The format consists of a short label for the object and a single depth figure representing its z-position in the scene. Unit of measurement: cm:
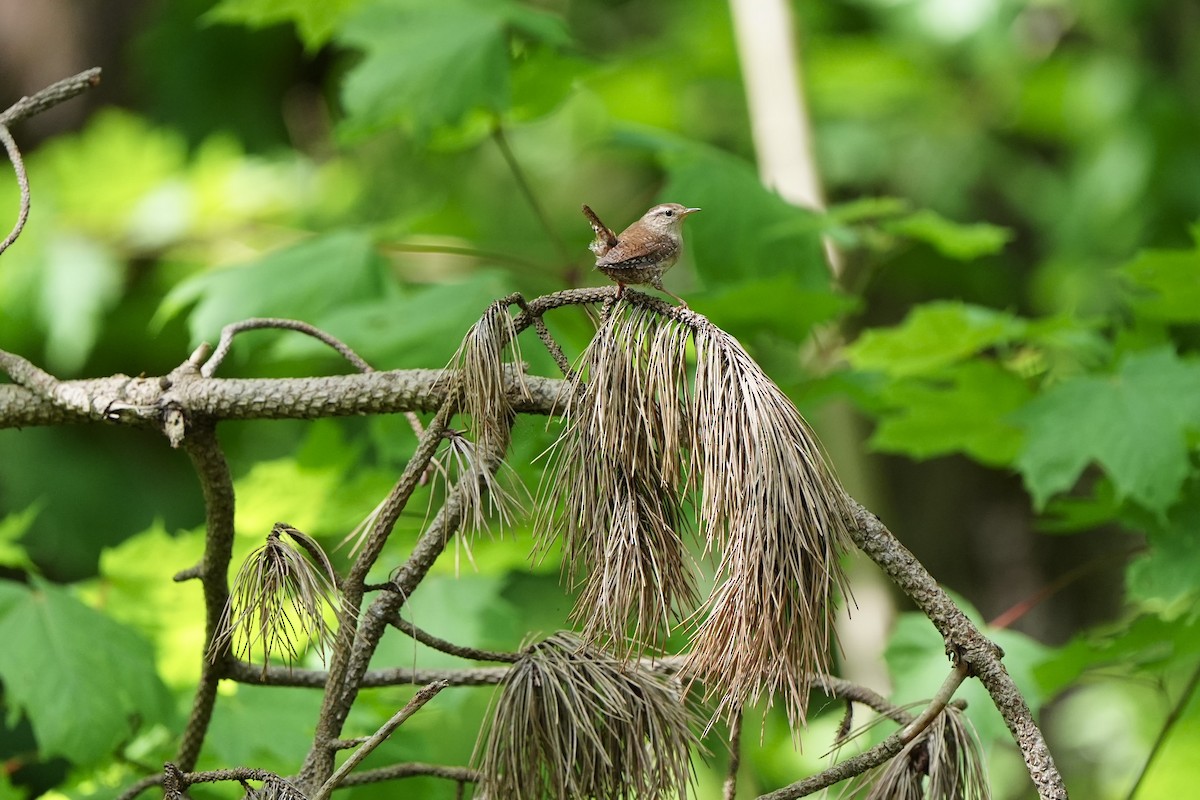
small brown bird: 824
